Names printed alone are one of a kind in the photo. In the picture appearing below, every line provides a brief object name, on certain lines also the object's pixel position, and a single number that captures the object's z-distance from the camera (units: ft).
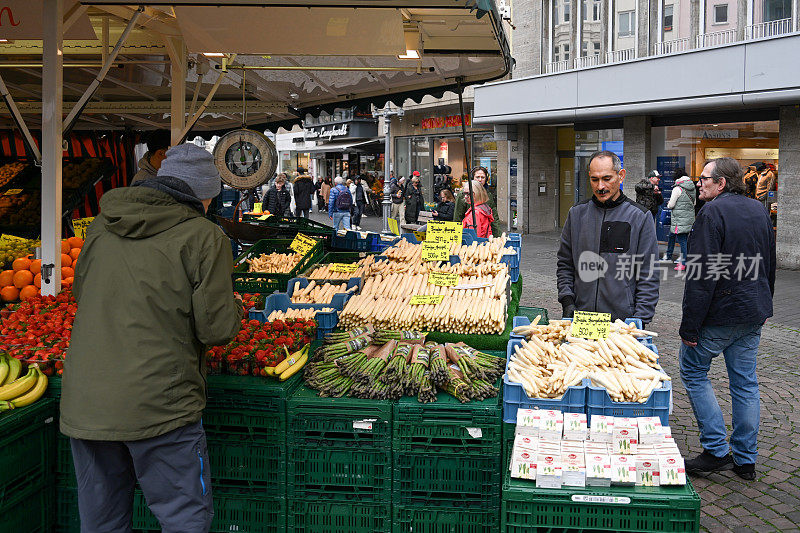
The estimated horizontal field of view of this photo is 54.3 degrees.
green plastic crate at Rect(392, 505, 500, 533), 13.15
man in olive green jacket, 10.29
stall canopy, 18.60
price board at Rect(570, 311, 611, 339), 14.73
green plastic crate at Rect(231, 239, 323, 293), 21.94
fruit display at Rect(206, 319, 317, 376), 14.12
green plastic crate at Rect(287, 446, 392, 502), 13.21
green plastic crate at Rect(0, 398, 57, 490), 12.66
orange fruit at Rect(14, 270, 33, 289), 22.15
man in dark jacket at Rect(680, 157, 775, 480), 16.89
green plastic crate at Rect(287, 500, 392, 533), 13.28
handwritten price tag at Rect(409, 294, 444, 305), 18.47
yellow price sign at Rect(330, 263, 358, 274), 23.38
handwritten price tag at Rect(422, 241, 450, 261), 24.47
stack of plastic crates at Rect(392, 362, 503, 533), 13.03
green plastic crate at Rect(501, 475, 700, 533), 10.38
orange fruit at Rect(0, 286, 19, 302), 21.94
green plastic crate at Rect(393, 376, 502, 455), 13.01
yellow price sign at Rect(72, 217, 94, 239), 25.88
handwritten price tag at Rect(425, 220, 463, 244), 25.95
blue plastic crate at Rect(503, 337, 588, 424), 12.42
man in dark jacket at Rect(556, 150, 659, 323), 16.34
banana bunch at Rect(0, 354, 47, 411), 13.19
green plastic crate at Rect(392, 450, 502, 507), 13.08
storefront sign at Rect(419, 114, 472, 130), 102.32
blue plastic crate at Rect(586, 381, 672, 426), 12.30
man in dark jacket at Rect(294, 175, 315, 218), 84.94
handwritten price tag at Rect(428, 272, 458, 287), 20.76
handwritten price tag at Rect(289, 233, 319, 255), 26.30
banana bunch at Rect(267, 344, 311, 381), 13.96
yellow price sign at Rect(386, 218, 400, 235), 43.39
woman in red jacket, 34.65
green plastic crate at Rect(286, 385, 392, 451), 13.16
